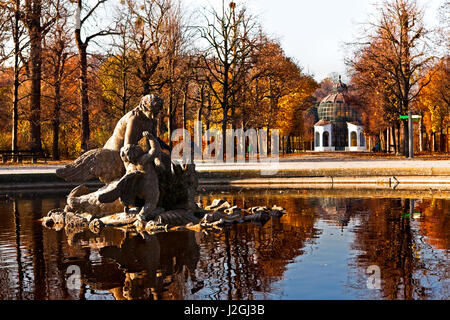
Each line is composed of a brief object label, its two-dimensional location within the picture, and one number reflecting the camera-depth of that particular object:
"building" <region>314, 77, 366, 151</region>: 83.75
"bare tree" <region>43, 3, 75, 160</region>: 34.44
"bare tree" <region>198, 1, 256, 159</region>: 32.12
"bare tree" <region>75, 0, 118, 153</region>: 32.16
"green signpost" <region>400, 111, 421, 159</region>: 32.41
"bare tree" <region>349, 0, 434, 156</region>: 35.62
